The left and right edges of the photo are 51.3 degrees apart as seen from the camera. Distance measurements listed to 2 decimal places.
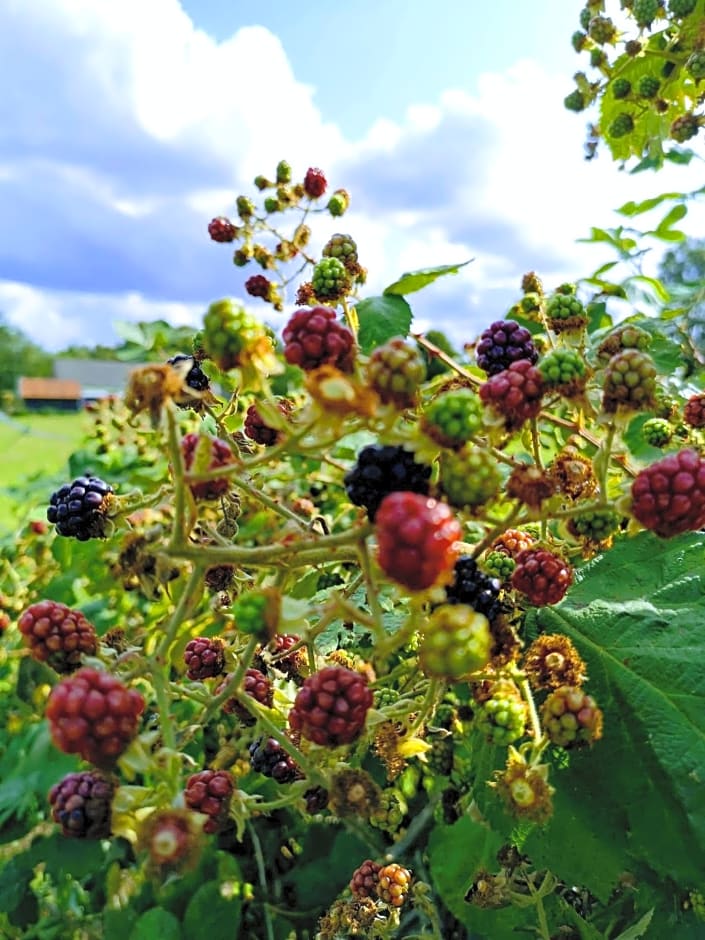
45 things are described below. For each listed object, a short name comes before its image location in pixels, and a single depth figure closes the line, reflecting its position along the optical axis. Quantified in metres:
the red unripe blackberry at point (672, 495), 0.13
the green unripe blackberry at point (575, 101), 0.38
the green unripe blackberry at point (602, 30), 0.36
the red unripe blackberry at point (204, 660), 0.19
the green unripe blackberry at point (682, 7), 0.32
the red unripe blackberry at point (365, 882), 0.25
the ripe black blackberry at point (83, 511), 0.19
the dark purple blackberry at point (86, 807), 0.14
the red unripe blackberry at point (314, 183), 0.30
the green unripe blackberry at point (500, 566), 0.18
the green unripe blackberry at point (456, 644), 0.13
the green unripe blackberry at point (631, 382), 0.16
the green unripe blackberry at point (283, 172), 0.31
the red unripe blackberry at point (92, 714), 0.13
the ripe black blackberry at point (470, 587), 0.15
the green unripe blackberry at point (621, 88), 0.36
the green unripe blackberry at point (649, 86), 0.36
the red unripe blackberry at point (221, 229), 0.30
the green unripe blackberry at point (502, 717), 0.16
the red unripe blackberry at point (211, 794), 0.16
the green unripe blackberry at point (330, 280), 0.22
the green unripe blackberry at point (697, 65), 0.31
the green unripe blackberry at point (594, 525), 0.17
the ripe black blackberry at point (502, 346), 0.20
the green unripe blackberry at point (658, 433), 0.23
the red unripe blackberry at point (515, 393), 0.15
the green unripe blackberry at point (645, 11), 0.33
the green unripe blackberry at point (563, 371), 0.17
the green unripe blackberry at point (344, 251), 0.24
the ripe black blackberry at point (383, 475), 0.14
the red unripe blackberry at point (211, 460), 0.14
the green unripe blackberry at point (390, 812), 0.16
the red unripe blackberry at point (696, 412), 0.22
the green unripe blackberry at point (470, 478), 0.13
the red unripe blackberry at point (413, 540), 0.11
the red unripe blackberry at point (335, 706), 0.14
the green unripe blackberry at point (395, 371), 0.13
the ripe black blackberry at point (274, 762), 0.20
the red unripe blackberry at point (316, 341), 0.14
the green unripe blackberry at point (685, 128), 0.34
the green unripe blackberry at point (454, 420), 0.14
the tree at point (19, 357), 47.39
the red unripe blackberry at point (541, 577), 0.16
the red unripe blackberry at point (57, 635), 0.15
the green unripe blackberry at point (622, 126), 0.38
